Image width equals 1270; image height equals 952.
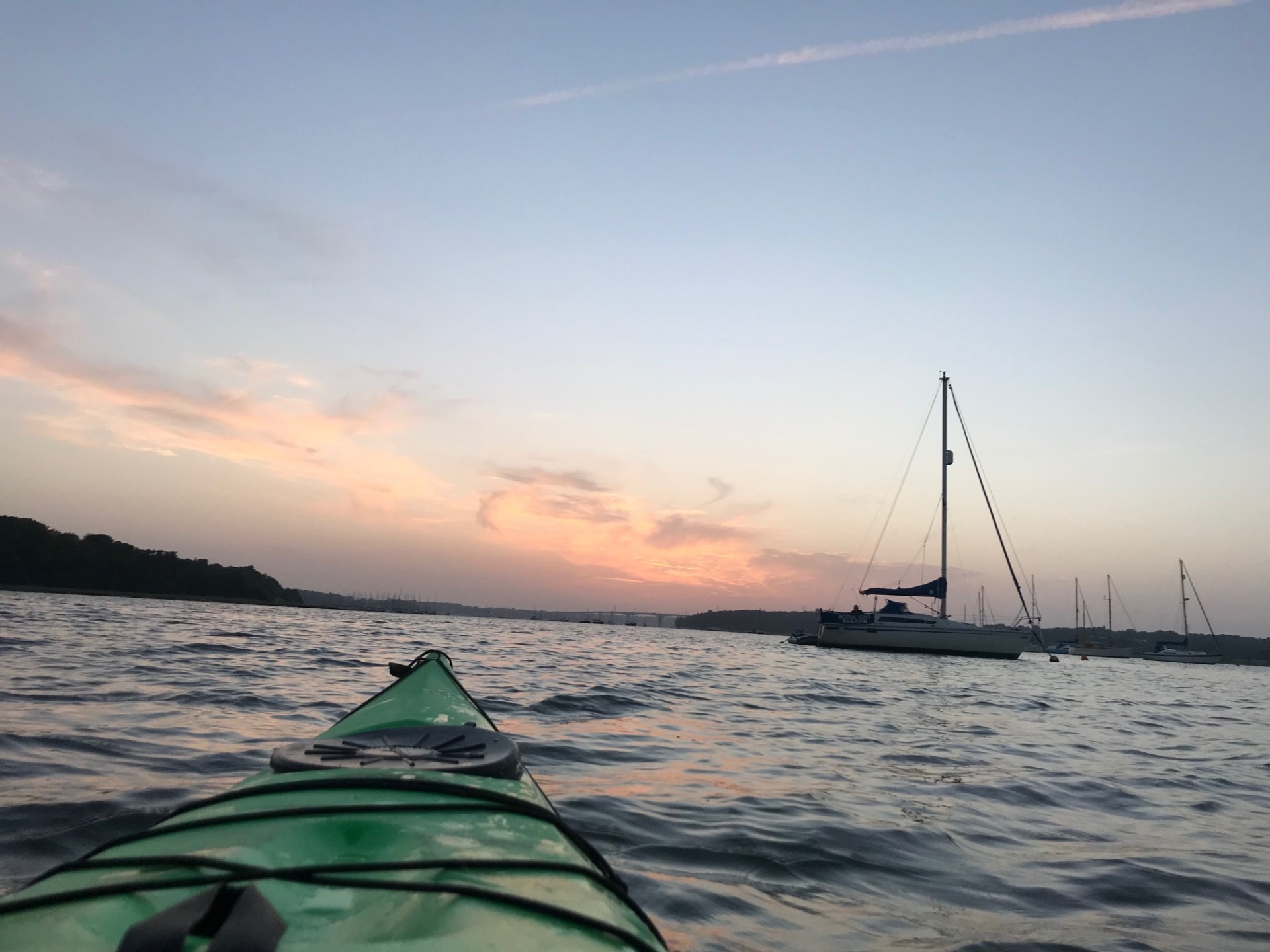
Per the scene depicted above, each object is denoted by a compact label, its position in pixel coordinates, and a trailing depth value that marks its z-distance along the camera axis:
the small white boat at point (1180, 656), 72.94
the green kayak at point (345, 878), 1.52
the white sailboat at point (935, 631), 39.00
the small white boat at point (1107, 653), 79.19
